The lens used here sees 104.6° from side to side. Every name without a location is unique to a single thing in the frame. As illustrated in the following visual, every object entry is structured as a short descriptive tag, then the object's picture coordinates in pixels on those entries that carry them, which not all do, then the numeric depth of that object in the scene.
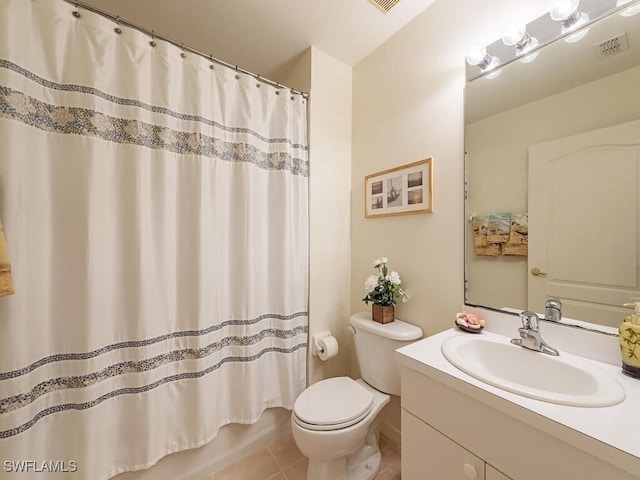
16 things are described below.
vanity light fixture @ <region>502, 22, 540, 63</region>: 1.00
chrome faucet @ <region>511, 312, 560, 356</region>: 0.88
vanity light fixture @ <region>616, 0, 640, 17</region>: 0.81
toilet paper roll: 1.53
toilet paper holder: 1.56
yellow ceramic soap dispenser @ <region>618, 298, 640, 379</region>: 0.72
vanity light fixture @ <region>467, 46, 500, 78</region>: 1.11
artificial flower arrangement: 1.37
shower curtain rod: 0.98
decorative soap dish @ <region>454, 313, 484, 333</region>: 1.08
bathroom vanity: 0.53
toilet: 1.06
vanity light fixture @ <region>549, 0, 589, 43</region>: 0.90
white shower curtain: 0.88
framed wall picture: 1.32
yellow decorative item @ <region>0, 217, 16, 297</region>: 0.76
